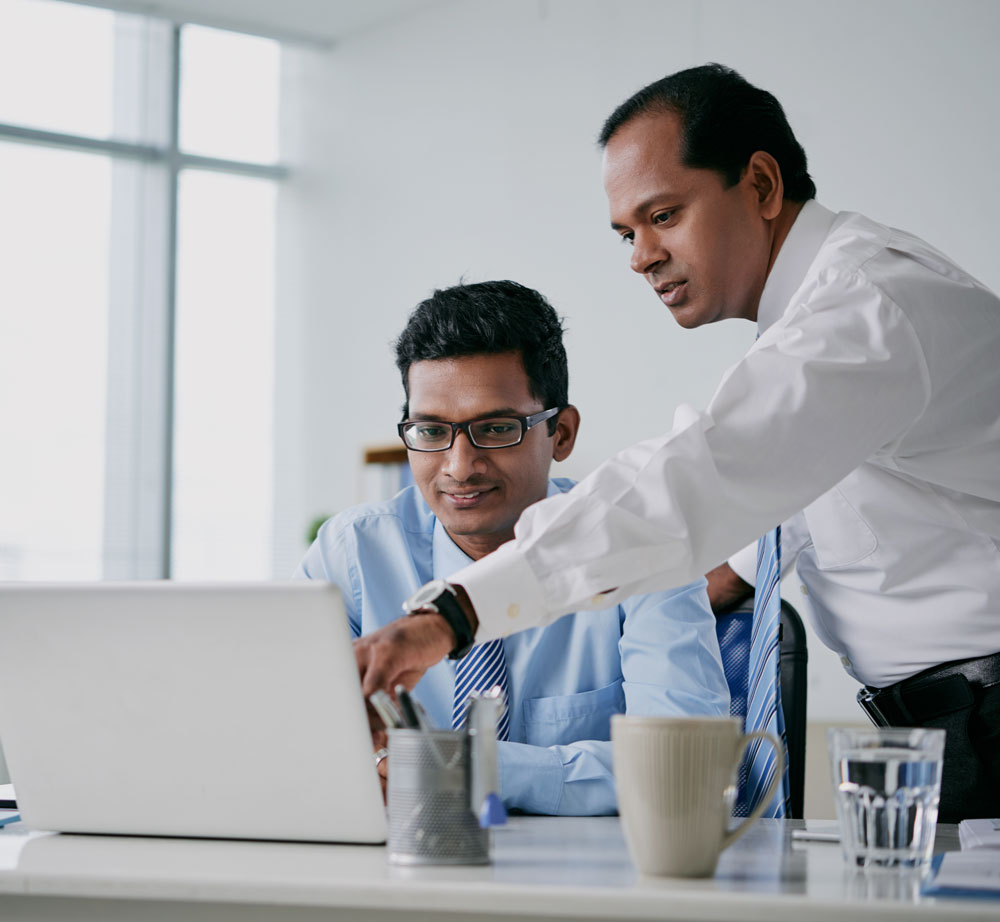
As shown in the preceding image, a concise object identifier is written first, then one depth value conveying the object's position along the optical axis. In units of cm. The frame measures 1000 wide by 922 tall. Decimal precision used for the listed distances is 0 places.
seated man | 160
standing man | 118
